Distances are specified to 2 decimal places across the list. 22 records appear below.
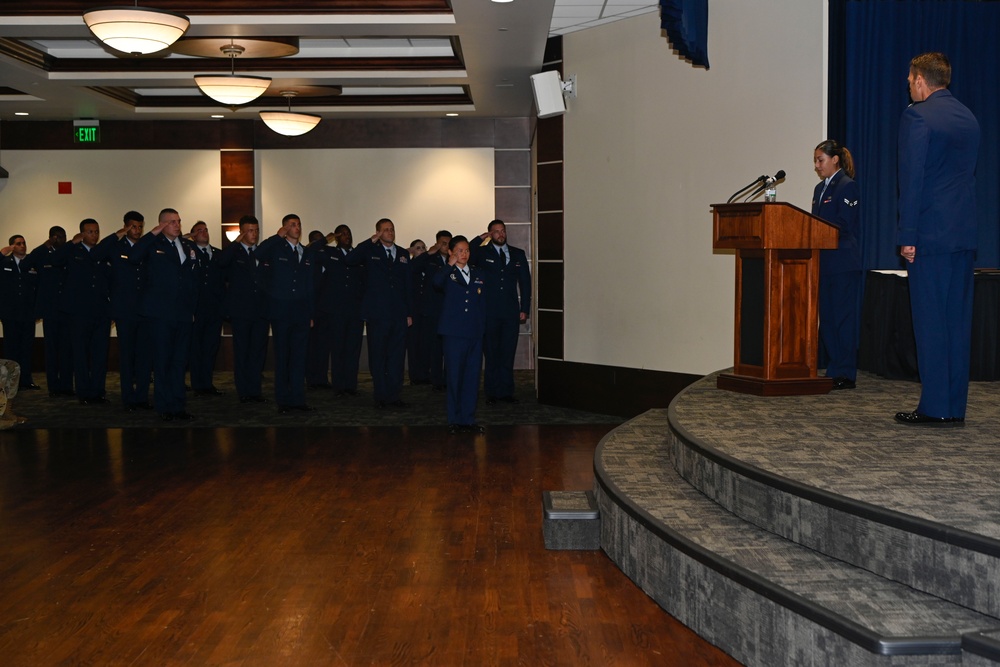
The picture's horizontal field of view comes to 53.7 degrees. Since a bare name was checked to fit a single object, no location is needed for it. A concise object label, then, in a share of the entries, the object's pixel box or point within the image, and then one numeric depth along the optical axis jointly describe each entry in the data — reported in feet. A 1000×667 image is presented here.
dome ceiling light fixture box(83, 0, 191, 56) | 19.95
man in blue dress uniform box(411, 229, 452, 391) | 31.78
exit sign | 39.58
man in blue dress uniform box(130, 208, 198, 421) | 24.68
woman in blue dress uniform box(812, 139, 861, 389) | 17.46
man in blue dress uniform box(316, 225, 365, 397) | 31.01
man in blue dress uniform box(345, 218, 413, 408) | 27.32
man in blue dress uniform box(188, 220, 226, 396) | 30.68
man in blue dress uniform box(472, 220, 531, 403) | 28.58
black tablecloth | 18.81
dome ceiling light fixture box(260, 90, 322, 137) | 32.19
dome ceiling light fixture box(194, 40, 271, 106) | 26.68
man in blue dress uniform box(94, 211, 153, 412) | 27.35
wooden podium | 16.20
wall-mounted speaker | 27.78
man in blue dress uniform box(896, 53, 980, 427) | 13.26
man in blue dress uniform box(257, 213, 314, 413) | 26.66
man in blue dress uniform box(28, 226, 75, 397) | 31.37
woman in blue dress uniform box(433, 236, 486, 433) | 23.24
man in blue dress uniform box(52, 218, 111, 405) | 29.71
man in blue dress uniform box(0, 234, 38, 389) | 32.89
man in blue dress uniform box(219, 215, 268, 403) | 28.68
